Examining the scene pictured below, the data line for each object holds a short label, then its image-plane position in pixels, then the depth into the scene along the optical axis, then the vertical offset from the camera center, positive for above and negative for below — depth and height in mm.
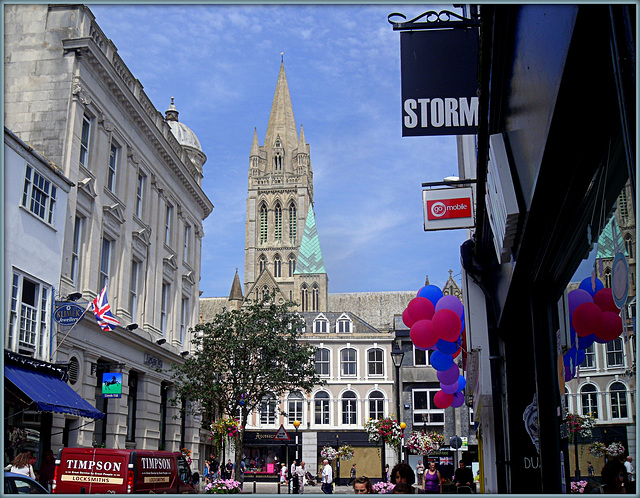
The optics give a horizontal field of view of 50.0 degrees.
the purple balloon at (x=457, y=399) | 17641 +668
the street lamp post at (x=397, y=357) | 24988 +2444
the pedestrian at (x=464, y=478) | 14859 -1100
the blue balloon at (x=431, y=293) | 14289 +2695
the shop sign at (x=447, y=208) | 11695 +3616
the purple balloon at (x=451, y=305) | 13234 +2260
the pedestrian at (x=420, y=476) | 38969 -2998
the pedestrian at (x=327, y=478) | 30989 -2334
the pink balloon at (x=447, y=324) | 12375 +1771
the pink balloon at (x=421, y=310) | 13359 +2181
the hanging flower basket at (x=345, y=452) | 49688 -1948
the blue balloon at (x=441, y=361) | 14242 +1308
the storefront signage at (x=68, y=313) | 20406 +3193
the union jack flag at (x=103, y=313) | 21281 +3350
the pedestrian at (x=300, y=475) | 36425 -2679
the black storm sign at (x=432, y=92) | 9094 +4295
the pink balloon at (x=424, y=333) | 12508 +1630
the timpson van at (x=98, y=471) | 15438 -1041
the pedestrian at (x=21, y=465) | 14656 -870
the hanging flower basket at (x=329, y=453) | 48938 -1946
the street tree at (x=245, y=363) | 27484 +2434
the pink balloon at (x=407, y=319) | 13638 +2070
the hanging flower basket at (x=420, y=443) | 39312 -995
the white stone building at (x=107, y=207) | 23406 +8567
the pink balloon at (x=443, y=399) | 16969 +636
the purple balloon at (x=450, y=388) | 16237 +871
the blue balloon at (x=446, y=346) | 13143 +1480
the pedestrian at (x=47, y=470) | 20109 -1348
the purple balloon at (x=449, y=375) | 14953 +1079
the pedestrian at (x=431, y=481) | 16031 -1266
